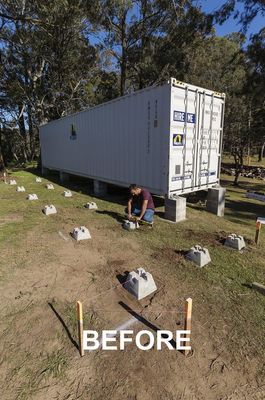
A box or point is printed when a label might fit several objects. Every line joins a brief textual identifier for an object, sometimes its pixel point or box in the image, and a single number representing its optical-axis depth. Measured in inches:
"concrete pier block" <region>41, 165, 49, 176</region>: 683.1
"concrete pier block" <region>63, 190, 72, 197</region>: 397.2
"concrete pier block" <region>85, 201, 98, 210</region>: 324.5
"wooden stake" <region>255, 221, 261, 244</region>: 211.9
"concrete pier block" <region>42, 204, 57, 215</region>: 296.3
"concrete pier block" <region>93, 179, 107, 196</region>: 407.5
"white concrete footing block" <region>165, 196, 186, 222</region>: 268.5
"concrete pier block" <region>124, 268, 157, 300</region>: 140.7
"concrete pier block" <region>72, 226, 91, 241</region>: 219.5
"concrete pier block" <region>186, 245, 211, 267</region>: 175.5
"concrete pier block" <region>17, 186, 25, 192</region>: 435.3
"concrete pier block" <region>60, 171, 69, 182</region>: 560.7
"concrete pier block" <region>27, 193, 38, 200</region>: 370.0
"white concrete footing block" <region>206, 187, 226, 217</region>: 312.4
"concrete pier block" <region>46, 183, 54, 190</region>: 463.0
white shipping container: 265.0
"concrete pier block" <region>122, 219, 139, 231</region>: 245.1
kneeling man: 244.7
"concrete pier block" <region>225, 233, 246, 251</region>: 203.8
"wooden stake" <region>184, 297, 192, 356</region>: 96.3
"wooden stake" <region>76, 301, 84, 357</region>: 96.2
